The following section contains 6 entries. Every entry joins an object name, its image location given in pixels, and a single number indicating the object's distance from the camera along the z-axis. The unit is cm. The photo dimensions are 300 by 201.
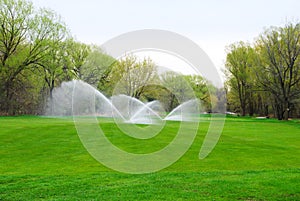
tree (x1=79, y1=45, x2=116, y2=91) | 4478
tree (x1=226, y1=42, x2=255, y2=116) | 5784
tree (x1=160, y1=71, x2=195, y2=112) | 4695
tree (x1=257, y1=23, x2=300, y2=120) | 4441
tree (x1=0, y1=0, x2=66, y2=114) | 4238
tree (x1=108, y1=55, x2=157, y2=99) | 4525
